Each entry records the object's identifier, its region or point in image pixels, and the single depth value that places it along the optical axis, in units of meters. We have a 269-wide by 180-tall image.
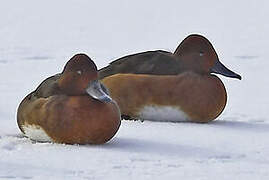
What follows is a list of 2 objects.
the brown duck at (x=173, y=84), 12.67
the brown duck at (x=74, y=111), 10.60
